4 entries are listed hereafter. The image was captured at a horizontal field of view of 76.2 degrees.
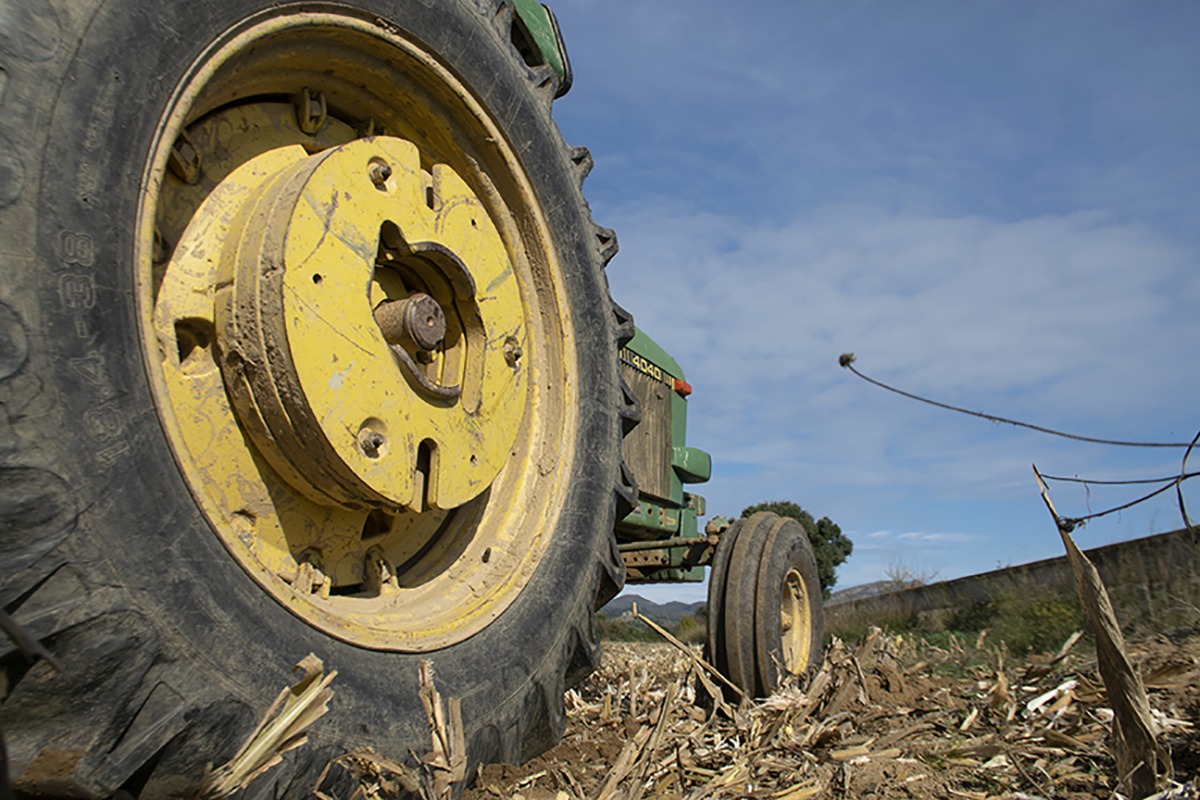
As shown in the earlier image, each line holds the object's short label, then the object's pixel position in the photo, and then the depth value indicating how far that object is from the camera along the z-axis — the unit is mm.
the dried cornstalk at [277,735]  1094
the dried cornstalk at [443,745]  1237
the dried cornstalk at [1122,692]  1554
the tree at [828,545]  25500
